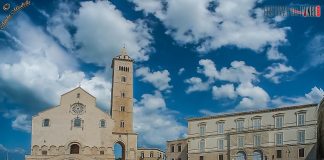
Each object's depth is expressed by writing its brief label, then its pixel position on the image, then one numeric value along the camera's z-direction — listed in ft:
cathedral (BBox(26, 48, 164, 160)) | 238.89
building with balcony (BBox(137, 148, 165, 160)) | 322.47
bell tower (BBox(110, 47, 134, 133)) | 270.87
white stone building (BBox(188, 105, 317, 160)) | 212.84
